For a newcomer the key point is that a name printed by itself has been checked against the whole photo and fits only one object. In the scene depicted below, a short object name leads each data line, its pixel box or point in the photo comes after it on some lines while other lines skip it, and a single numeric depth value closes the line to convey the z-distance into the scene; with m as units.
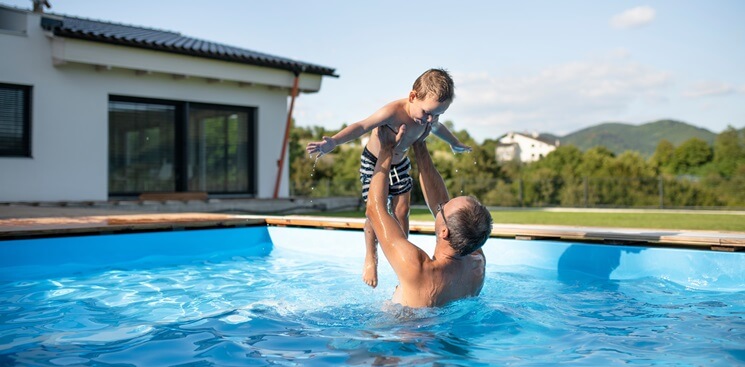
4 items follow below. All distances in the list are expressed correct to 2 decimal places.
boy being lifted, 3.36
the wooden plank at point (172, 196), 11.01
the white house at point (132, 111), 10.06
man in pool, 2.86
